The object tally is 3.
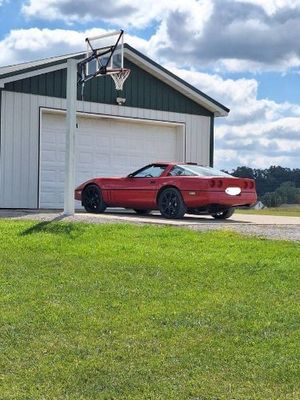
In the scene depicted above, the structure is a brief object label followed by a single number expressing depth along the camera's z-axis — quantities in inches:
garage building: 646.5
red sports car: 499.2
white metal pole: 519.9
